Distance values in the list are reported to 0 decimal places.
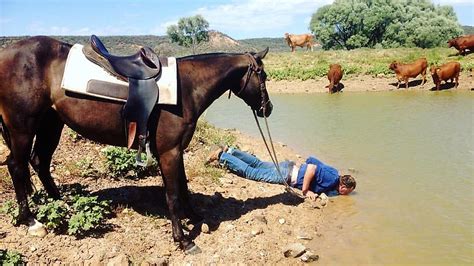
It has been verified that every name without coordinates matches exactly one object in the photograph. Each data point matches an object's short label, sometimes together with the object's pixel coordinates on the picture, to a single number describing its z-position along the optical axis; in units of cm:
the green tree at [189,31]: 5791
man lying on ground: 712
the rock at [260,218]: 589
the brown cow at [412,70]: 2119
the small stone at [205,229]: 537
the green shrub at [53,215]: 471
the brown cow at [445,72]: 2006
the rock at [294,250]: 514
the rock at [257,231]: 556
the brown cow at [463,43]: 2594
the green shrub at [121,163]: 659
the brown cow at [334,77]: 2155
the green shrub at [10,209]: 481
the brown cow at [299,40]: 3794
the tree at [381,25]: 4034
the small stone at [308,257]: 510
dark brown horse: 454
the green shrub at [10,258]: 410
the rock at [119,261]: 448
